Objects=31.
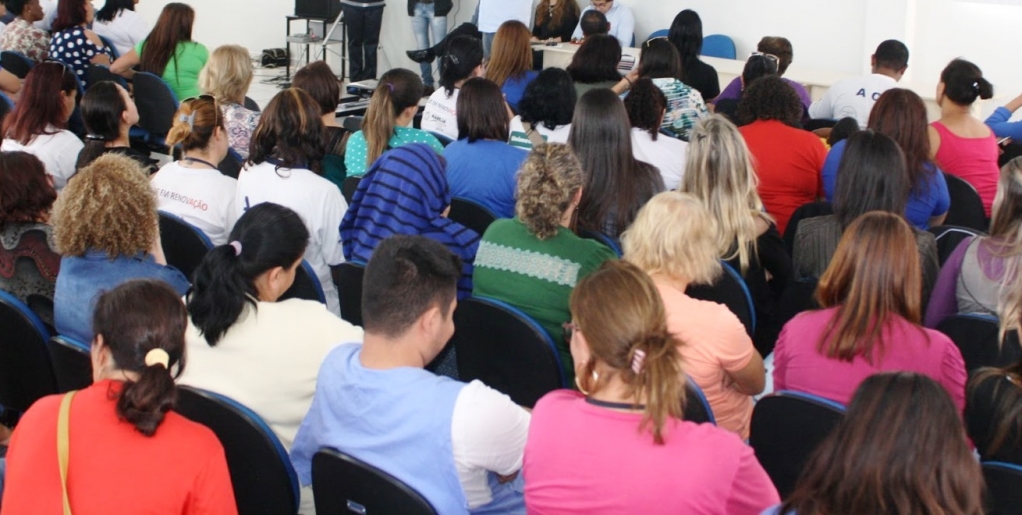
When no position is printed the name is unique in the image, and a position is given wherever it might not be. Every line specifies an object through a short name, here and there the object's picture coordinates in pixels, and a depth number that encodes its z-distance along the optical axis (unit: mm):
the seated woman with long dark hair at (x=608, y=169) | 3650
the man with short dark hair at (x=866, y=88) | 5590
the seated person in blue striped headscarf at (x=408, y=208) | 3294
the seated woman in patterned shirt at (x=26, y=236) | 2941
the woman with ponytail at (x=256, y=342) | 2281
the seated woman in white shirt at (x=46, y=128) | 4414
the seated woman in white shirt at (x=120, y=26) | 6645
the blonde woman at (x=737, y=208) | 3412
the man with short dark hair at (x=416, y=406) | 1905
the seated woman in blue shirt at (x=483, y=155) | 3953
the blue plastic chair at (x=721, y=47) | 8578
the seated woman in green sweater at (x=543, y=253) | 2787
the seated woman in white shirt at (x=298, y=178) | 3617
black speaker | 10065
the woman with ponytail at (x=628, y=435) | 1689
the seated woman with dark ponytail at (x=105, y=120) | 4230
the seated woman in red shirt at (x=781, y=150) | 4270
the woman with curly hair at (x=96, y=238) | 2680
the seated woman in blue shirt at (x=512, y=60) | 5887
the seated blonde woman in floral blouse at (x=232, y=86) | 4859
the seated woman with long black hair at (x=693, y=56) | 6531
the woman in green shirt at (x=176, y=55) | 5773
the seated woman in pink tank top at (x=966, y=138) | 4484
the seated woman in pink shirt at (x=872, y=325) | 2303
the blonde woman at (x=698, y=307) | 2436
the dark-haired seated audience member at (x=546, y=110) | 4539
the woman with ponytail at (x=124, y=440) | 1695
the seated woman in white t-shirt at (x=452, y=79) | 5367
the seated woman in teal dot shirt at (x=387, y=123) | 4199
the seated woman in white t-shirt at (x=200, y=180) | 3701
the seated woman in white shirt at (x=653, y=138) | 4262
